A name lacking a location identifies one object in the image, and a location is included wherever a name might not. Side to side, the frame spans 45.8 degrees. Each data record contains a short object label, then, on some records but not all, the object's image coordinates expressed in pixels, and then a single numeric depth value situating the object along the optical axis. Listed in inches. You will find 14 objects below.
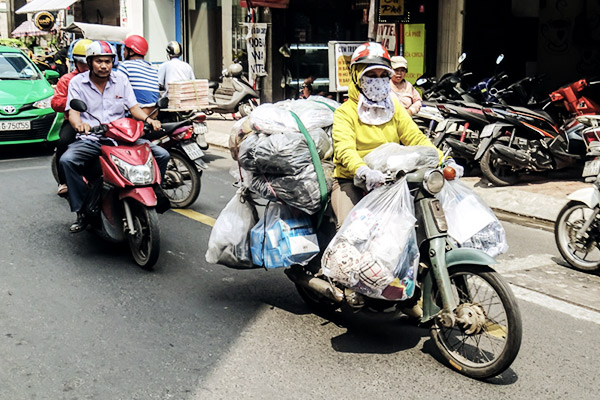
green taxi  428.5
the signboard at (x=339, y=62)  420.2
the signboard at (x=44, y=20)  1044.5
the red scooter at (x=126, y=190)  217.8
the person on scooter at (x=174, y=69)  408.2
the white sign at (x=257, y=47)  607.8
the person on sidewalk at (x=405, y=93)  352.5
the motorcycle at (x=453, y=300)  144.9
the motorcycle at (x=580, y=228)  232.4
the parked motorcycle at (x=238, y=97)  616.4
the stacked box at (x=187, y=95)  357.4
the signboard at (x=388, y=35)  462.3
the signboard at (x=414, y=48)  505.4
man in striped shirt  325.4
